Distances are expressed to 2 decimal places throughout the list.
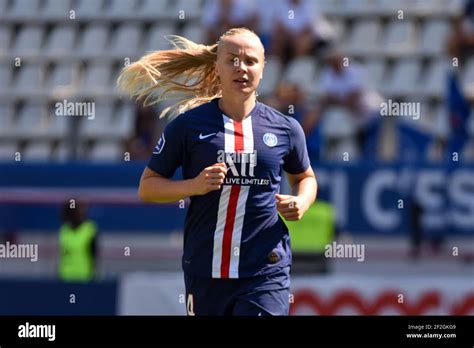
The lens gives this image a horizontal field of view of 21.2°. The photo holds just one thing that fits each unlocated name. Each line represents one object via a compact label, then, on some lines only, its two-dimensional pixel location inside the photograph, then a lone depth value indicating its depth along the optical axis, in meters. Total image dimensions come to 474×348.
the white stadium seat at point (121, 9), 15.84
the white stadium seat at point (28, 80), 15.48
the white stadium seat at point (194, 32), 14.46
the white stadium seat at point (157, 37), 15.19
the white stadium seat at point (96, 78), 14.96
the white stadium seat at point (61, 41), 15.47
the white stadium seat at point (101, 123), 14.71
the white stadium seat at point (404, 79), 14.13
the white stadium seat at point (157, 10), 15.59
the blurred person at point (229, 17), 12.88
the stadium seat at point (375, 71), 14.20
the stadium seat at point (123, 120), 14.45
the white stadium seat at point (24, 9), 15.78
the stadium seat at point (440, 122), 12.16
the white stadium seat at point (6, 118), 14.97
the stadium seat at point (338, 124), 13.04
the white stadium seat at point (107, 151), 13.71
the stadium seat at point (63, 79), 14.69
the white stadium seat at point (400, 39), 14.55
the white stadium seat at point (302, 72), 13.63
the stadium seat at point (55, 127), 14.39
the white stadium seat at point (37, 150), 14.38
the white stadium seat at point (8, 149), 14.53
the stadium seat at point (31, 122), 14.82
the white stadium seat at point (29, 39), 15.69
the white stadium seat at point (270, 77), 13.84
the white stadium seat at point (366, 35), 14.70
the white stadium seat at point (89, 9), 15.66
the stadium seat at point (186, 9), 14.91
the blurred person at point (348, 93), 12.68
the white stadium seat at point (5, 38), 15.64
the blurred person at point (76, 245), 11.52
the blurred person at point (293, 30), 12.92
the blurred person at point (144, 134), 12.23
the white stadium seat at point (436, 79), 13.80
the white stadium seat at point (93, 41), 15.54
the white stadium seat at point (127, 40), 15.61
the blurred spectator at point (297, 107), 11.18
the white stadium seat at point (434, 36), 14.17
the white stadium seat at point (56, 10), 15.73
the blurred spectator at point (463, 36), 12.96
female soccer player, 6.02
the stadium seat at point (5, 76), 15.71
